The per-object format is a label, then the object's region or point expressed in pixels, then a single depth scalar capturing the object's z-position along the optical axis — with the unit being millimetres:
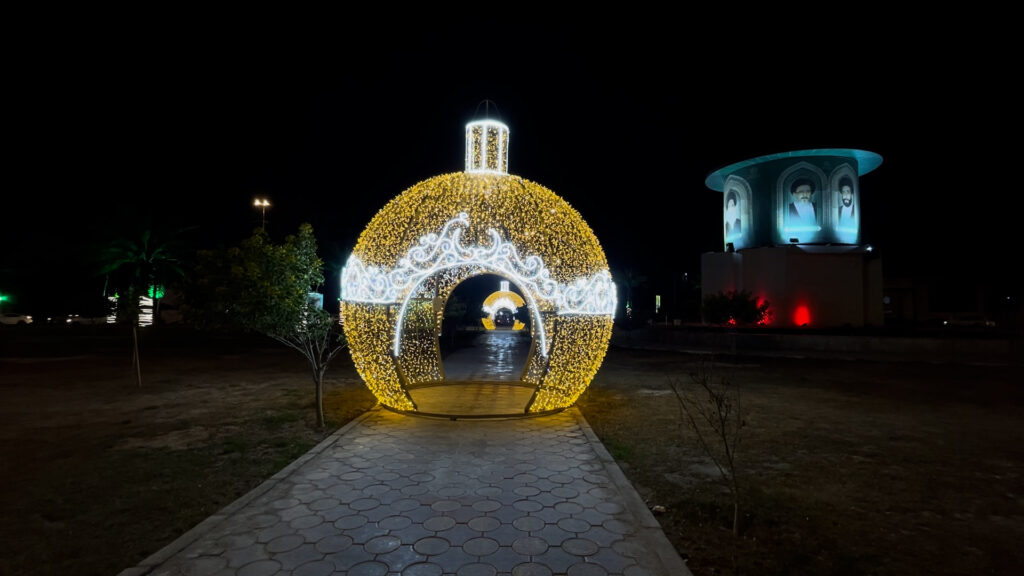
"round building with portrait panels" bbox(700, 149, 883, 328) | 31312
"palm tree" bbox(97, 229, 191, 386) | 21947
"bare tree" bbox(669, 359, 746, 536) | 5900
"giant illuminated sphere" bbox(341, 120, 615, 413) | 8523
